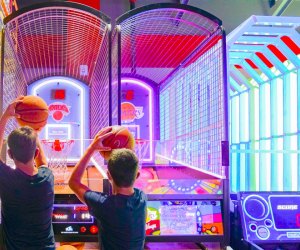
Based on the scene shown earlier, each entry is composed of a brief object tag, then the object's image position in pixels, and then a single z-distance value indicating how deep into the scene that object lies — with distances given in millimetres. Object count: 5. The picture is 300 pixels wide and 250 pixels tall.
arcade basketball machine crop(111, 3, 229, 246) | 2158
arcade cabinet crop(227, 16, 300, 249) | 2381
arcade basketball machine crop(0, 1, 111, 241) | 2133
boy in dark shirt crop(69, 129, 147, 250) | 1726
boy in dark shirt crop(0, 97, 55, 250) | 1837
